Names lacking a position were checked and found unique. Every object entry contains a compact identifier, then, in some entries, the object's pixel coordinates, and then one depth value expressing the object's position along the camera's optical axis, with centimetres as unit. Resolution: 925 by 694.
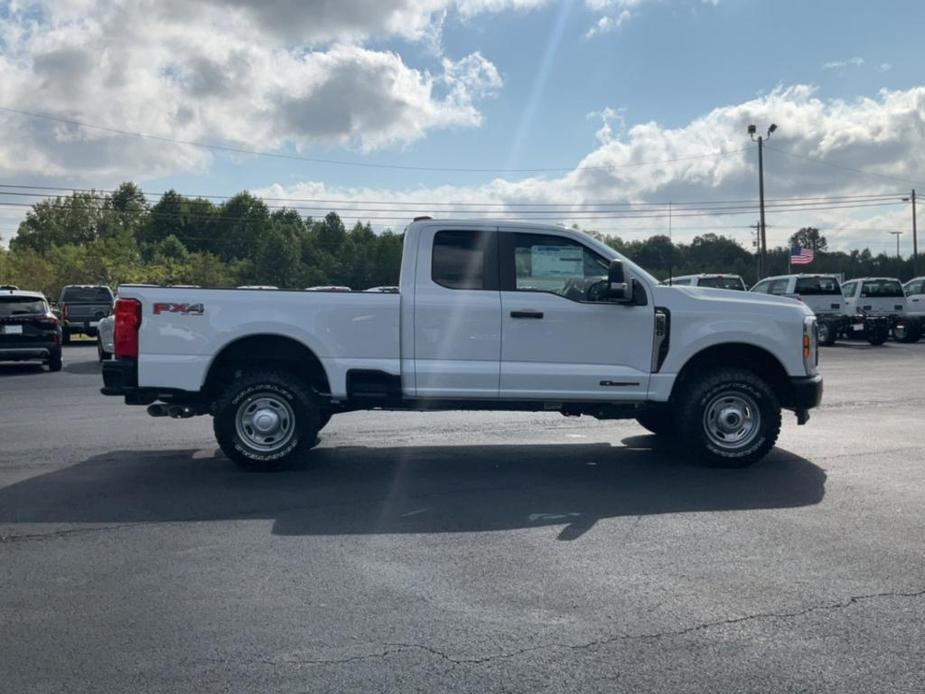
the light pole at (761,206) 4403
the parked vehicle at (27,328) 1780
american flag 4550
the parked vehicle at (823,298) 2644
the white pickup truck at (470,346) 795
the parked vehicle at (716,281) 2722
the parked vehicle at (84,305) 2819
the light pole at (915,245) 6588
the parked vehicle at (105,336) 1740
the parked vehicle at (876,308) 2617
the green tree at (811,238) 11469
